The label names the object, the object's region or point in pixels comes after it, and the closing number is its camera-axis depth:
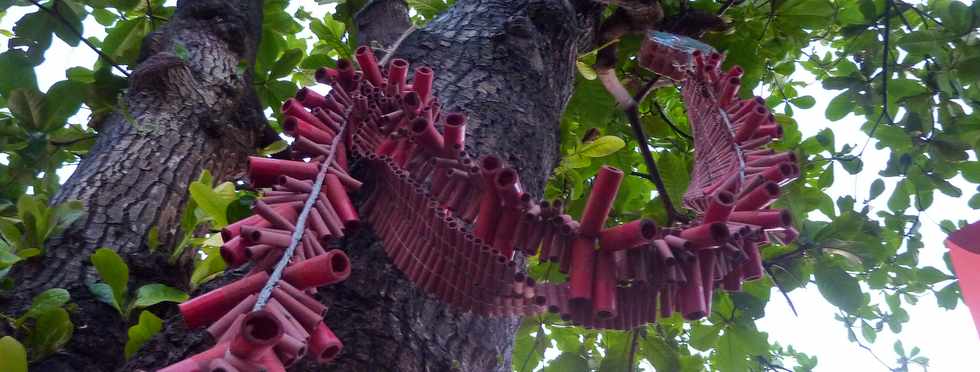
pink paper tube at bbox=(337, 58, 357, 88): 0.94
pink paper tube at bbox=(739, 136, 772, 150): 0.92
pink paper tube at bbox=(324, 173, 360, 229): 0.71
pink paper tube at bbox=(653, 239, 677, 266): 0.61
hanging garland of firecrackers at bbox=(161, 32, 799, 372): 0.53
